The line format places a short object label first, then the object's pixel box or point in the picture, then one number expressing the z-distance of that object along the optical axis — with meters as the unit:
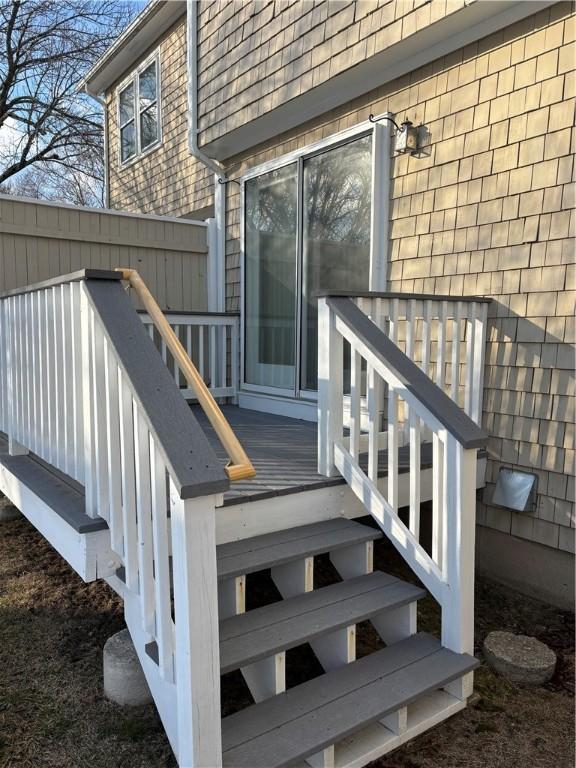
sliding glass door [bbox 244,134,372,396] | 4.20
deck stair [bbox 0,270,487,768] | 1.71
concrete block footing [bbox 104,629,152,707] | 2.32
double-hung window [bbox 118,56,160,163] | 7.66
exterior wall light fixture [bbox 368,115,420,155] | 3.66
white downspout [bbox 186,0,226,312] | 5.38
